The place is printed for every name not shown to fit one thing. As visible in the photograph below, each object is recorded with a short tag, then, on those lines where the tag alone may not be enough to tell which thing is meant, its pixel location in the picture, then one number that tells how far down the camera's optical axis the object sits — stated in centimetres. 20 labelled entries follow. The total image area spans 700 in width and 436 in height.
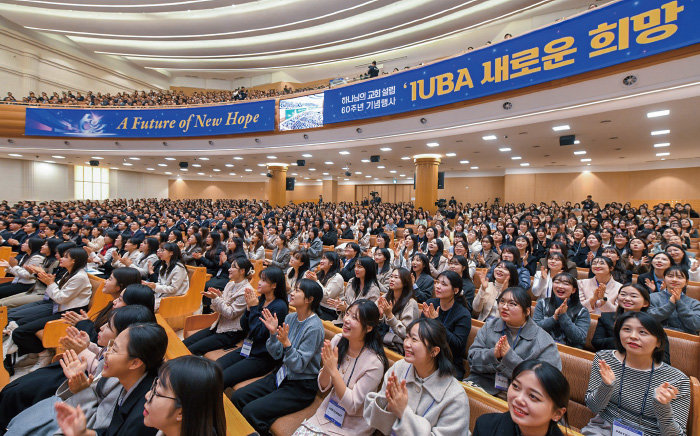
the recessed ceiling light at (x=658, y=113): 706
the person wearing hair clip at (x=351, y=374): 182
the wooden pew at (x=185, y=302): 398
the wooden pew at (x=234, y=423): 160
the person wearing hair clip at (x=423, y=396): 150
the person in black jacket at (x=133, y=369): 159
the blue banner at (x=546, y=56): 579
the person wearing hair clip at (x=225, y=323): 312
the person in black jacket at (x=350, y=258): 465
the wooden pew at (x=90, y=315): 308
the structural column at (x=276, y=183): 1681
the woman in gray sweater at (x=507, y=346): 200
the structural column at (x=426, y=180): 1299
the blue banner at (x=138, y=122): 1374
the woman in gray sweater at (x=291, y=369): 214
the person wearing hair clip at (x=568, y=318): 249
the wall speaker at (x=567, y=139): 920
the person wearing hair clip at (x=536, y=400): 125
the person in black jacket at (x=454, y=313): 244
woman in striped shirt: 165
